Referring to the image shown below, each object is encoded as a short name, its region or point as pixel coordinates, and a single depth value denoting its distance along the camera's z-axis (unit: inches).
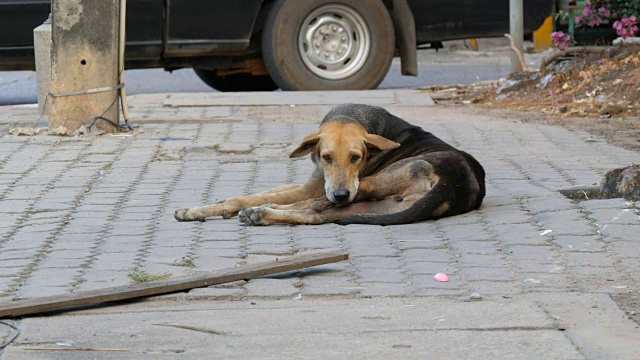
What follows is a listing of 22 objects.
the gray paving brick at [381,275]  439.5
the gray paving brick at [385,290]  420.2
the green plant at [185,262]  465.9
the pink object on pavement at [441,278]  438.0
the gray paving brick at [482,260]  461.7
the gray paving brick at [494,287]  421.1
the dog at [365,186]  539.8
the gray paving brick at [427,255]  471.8
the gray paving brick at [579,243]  482.3
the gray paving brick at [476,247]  483.8
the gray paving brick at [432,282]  430.3
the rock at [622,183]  553.9
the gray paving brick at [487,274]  441.1
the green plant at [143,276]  439.8
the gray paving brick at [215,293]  421.1
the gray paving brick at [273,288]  423.5
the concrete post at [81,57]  811.4
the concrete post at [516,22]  1034.1
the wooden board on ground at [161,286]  395.9
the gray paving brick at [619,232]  495.5
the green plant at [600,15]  1000.9
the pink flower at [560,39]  1026.1
